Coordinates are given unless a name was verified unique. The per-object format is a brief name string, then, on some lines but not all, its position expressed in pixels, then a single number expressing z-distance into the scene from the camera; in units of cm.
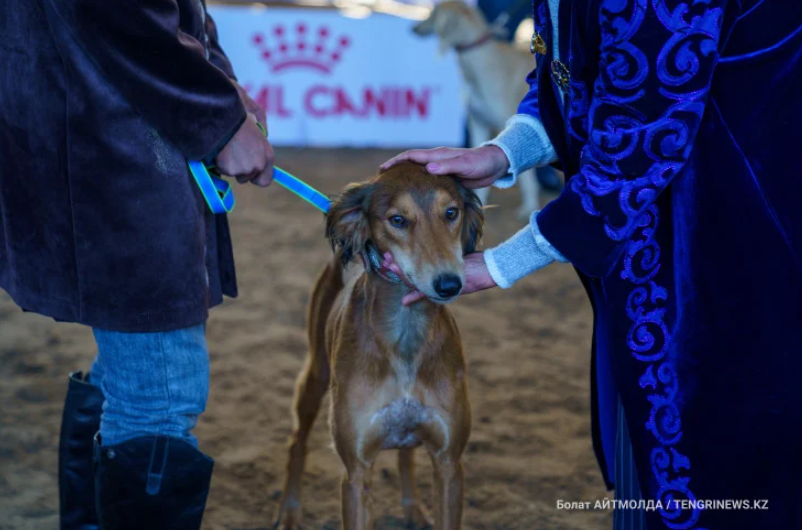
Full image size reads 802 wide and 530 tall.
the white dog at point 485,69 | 742
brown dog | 234
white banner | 893
